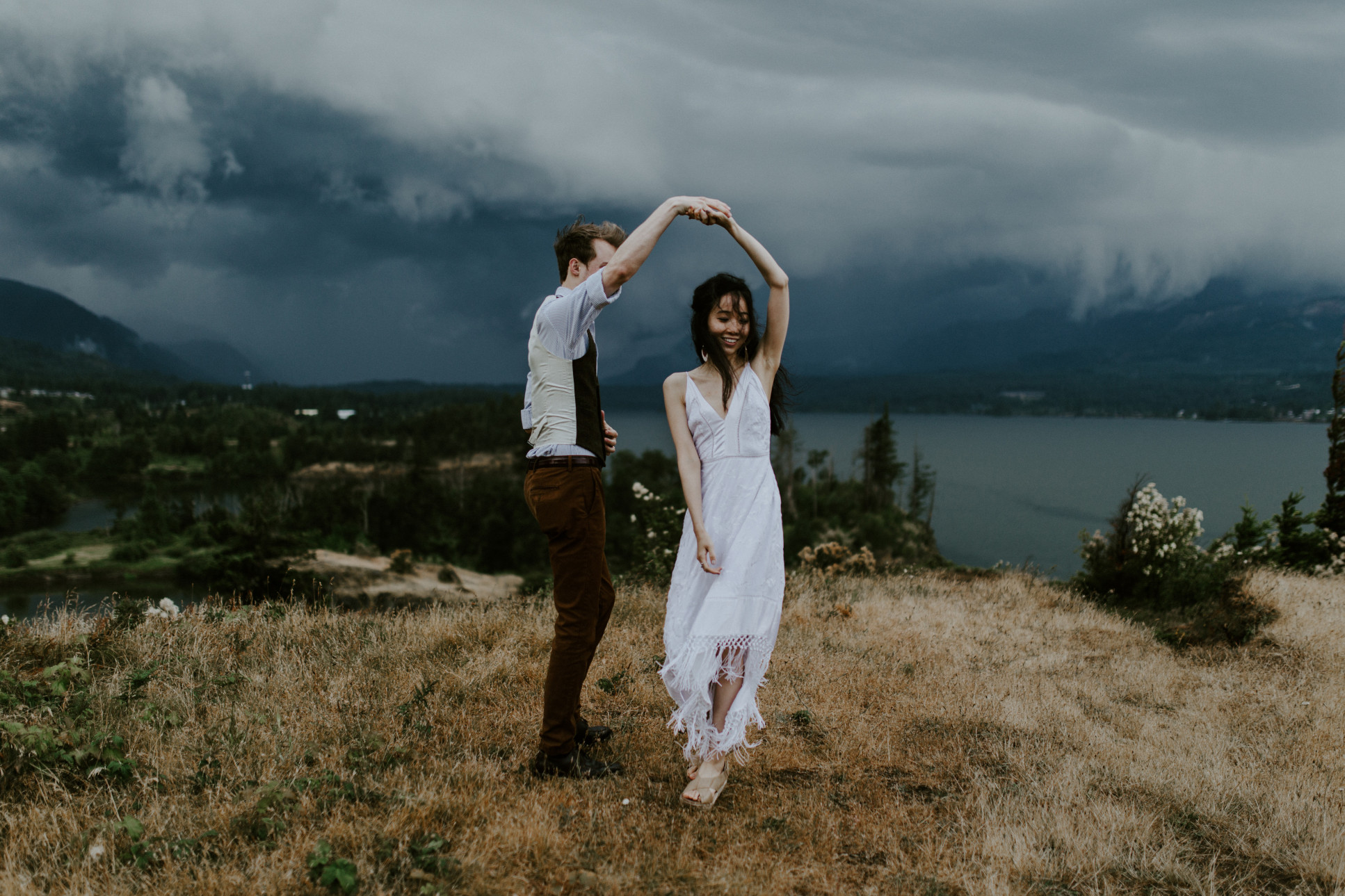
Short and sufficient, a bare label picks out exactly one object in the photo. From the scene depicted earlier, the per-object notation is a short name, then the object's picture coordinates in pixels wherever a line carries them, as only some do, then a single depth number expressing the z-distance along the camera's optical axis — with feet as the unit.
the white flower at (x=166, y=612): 20.44
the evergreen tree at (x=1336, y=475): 44.70
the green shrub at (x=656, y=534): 31.30
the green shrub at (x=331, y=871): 8.55
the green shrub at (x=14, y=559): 224.33
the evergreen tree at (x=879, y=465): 250.16
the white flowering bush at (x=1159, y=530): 38.40
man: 10.96
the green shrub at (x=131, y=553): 229.66
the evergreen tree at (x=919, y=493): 265.95
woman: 11.37
